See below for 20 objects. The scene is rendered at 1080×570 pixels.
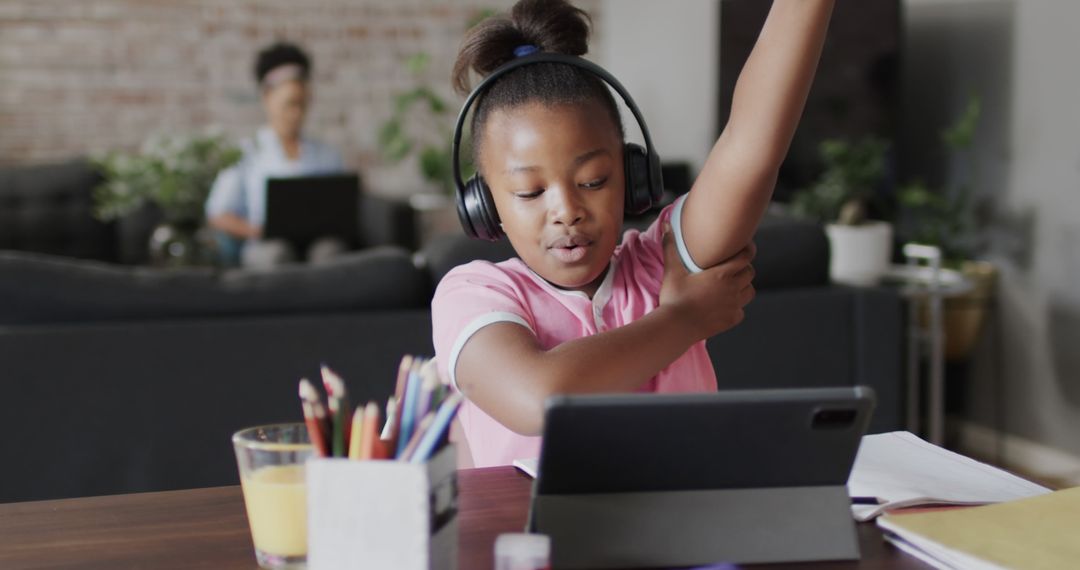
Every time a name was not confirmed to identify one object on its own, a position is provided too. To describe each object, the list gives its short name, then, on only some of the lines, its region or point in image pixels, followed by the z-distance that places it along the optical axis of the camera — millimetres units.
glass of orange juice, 680
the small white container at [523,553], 627
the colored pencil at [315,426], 650
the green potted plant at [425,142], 4953
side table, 2863
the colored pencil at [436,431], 621
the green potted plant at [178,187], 3711
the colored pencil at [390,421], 650
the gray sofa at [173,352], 1887
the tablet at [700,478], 651
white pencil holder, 604
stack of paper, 813
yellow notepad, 694
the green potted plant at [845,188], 3092
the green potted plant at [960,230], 3205
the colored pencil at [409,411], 643
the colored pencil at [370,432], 617
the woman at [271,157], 4395
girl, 873
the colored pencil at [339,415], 644
